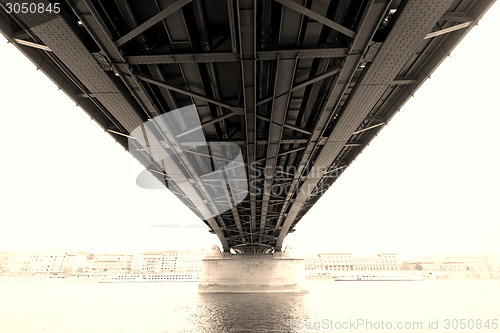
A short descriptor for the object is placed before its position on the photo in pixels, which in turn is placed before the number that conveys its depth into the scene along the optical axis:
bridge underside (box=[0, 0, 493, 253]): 6.40
